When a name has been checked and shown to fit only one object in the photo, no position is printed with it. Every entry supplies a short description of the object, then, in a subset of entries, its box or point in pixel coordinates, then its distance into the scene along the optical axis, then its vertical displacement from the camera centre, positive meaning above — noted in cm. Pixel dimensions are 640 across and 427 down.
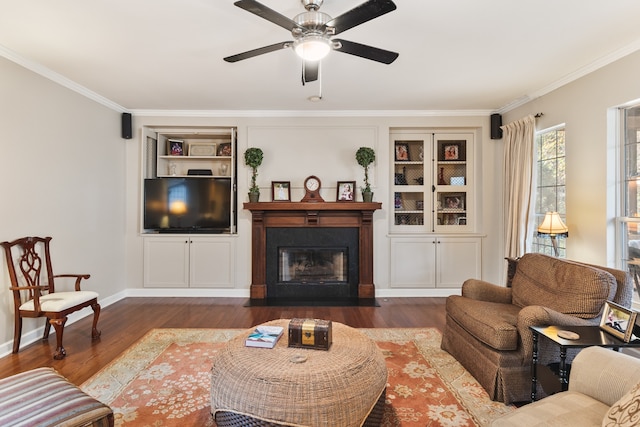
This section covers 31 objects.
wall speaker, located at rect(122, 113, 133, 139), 455 +120
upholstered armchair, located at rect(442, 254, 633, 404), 211 -73
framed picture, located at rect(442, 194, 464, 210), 486 +16
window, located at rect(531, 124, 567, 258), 364 +37
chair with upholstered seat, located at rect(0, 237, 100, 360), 276 -72
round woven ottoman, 155 -86
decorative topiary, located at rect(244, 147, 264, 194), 448 +75
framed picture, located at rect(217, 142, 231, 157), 490 +95
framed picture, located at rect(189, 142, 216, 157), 498 +95
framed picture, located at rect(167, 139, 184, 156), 495 +99
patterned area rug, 199 -121
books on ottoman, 197 -76
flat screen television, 469 +15
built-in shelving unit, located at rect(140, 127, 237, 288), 469 -31
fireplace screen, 470 -74
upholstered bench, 130 -79
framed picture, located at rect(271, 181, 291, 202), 464 +31
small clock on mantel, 460 +33
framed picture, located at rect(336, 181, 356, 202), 462 +29
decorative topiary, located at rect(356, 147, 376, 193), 447 +75
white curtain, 383 +37
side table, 175 -69
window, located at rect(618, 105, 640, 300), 287 +17
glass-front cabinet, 483 +42
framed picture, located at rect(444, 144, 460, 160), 487 +88
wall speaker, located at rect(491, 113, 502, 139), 458 +121
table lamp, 320 -14
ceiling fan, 173 +107
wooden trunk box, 195 -73
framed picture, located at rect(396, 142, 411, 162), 488 +88
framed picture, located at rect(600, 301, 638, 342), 179 -62
